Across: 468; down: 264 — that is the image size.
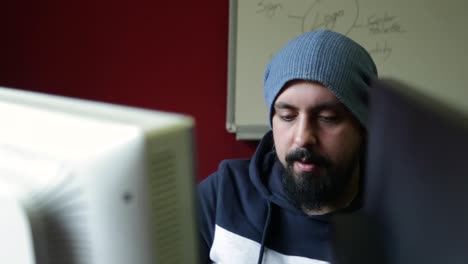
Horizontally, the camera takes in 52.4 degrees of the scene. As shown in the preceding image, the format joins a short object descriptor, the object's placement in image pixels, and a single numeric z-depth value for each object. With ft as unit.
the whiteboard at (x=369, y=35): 5.97
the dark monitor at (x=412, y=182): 1.15
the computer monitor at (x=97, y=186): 1.22
